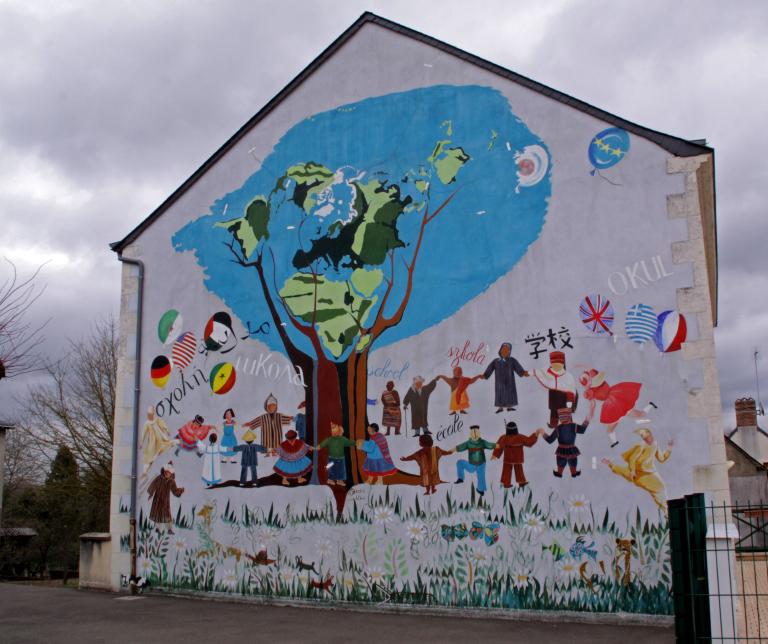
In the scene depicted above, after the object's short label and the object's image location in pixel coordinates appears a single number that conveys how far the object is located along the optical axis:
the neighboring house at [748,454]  24.47
